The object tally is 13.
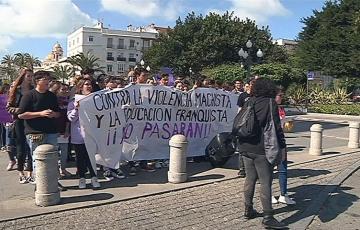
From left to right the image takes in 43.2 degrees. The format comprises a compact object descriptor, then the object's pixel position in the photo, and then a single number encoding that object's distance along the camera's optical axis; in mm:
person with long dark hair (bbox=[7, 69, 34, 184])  7469
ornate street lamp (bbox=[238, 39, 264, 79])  27719
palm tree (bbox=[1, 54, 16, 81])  95719
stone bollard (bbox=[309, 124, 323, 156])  11758
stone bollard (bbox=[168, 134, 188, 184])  7888
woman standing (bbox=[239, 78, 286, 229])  5742
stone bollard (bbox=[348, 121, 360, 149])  13873
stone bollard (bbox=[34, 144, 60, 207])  6188
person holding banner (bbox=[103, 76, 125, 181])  8209
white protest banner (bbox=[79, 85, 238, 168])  7895
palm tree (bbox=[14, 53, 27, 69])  96225
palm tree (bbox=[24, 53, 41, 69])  95662
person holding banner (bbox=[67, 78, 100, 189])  7340
